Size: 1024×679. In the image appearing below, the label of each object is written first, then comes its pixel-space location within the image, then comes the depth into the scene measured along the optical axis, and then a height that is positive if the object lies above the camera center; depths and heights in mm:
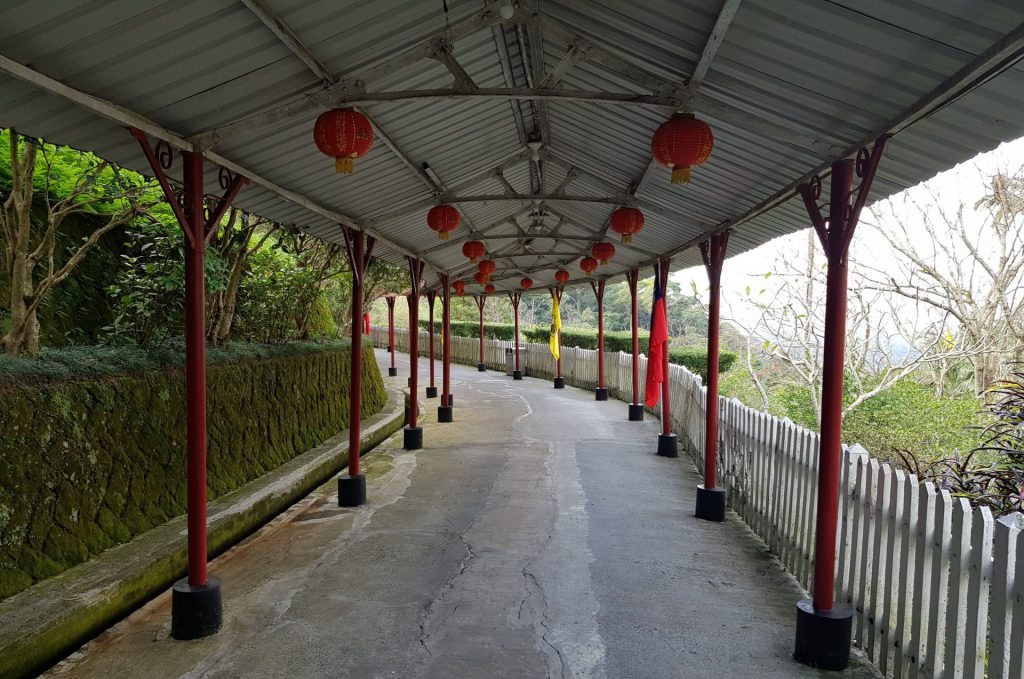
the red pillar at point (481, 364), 22766 -1666
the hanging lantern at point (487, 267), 12288 +941
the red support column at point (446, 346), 12672 -540
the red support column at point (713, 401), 6742 -795
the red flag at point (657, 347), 9070 -336
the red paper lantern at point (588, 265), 11614 +965
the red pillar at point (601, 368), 16062 -1149
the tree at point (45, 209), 5191 +959
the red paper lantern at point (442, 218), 6867 +1011
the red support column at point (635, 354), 12781 -628
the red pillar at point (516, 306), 21109 +392
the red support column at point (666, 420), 9906 -1459
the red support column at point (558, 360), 18438 -1127
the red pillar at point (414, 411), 10305 -1450
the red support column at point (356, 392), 7207 -821
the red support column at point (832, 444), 3848 -706
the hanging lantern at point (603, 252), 9484 +984
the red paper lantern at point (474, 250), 9133 +934
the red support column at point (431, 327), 15572 -244
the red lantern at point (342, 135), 3762 +1008
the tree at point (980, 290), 11117 +727
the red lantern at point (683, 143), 3619 +965
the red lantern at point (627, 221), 6664 +995
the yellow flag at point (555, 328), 18233 -224
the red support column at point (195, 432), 4176 -764
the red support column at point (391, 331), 21628 -495
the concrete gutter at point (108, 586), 3648 -1782
